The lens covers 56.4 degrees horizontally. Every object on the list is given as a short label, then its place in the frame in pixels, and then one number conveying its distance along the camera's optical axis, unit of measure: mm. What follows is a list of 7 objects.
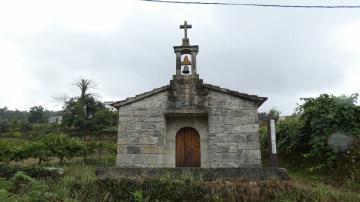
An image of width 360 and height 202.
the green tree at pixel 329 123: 9883
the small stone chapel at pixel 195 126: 9742
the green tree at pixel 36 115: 41250
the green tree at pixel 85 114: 25562
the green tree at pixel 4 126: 33281
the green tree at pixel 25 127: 32531
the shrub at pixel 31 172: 8420
